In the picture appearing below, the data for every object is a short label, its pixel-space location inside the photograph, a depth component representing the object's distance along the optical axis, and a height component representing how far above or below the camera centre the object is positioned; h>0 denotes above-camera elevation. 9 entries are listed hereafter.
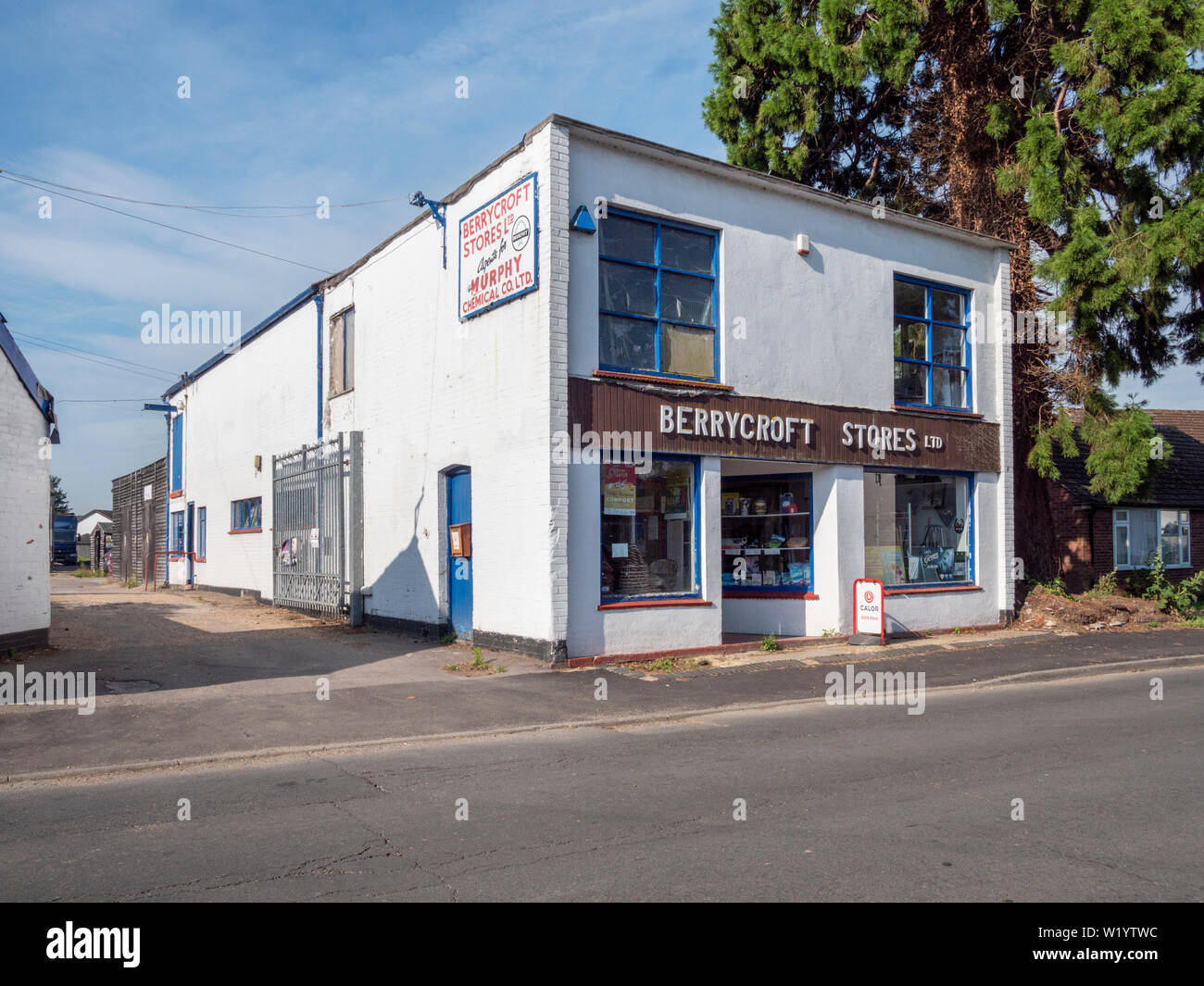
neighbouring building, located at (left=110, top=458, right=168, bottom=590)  31.77 +0.19
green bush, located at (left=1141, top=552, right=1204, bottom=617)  19.61 -1.51
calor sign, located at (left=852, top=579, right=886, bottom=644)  14.69 -1.31
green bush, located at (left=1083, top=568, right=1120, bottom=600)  19.62 -1.38
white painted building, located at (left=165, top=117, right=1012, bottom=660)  12.65 +1.79
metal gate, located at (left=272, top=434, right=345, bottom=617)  18.03 -0.04
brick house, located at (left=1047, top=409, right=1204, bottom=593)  25.64 -0.13
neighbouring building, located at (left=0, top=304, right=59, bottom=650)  12.41 +0.37
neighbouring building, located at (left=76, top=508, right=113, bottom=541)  91.74 +0.77
